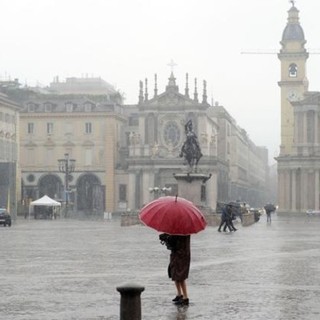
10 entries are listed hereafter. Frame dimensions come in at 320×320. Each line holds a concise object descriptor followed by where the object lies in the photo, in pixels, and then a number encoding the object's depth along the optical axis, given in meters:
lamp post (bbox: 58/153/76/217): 96.78
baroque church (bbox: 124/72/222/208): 125.69
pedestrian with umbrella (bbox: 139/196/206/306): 16.84
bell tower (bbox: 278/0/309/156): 149.12
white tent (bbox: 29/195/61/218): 93.50
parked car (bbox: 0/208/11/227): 68.25
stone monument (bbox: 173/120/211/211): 67.88
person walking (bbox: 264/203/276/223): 80.06
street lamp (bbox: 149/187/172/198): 99.50
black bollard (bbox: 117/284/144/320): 12.93
